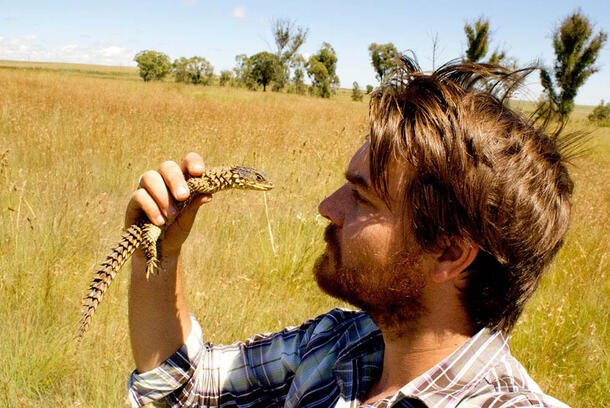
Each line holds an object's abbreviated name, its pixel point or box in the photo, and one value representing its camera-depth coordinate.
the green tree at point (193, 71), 54.92
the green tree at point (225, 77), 56.16
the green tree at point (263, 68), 58.09
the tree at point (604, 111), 31.76
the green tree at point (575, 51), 23.20
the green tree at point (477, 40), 27.61
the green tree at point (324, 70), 49.81
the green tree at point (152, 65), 61.91
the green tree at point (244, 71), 54.44
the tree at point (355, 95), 44.88
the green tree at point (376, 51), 59.22
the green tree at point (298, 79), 42.72
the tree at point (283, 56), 39.72
